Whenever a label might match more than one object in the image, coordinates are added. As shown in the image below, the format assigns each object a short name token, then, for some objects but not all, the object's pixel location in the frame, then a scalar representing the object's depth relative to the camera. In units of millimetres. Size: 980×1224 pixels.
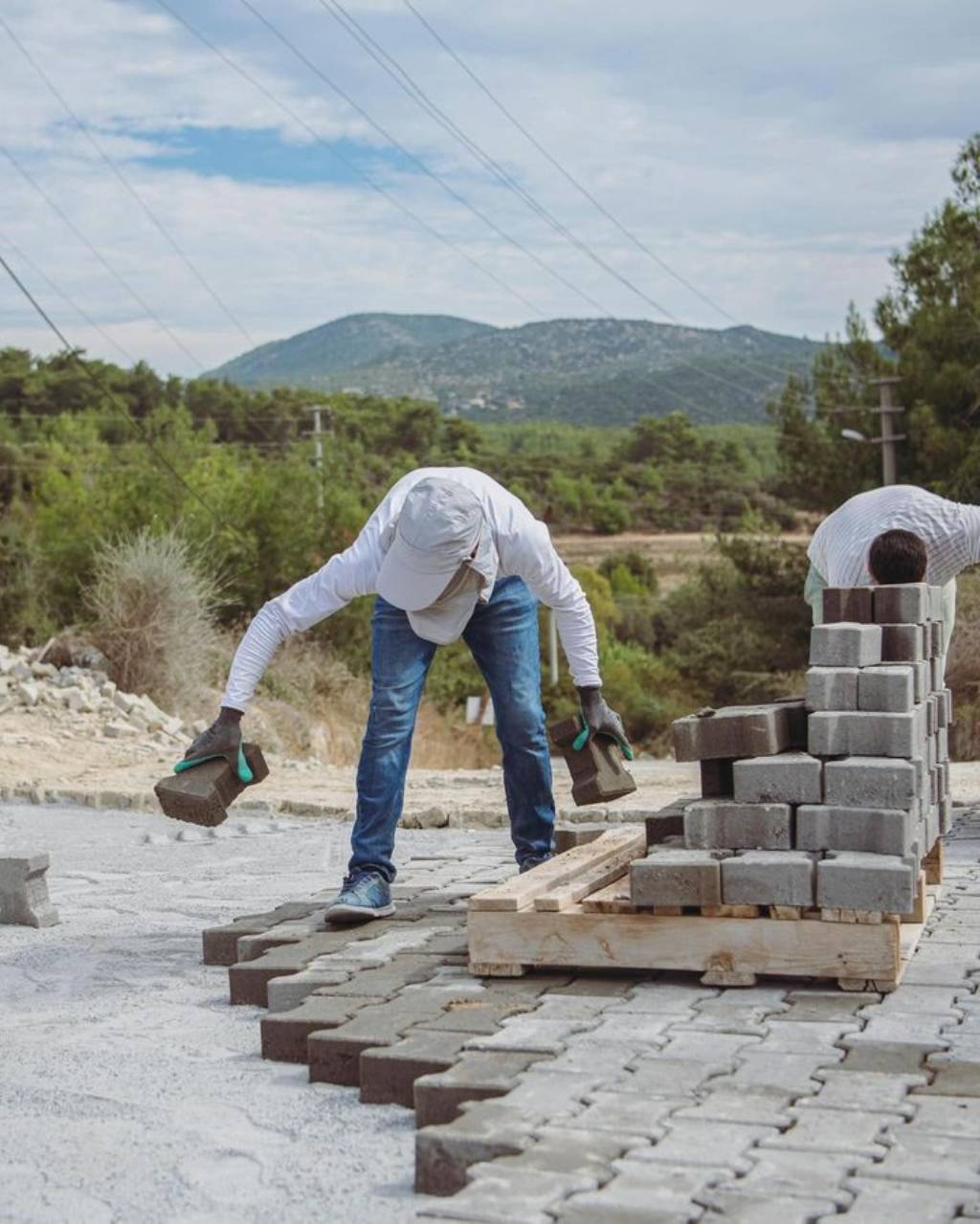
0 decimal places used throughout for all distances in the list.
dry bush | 18953
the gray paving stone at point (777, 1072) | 4230
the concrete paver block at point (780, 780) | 5246
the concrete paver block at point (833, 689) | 5375
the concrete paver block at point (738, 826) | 5266
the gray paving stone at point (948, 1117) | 3883
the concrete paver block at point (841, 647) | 5465
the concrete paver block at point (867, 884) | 5039
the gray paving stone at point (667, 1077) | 4219
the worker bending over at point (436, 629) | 5922
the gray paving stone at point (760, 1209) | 3379
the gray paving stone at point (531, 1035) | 4609
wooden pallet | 5105
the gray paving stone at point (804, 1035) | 4586
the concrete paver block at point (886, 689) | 5328
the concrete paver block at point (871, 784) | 5199
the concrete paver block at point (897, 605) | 5789
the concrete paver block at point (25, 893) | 7297
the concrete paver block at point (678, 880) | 5238
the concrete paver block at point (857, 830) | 5172
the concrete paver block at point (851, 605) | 5805
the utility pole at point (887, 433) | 32094
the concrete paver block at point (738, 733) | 5324
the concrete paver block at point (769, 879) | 5141
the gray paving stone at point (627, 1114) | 3902
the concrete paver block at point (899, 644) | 5688
